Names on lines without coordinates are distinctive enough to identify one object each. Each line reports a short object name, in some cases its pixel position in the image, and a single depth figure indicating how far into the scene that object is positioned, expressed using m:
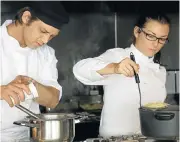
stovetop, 1.39
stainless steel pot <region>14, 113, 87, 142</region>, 1.29
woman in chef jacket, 1.74
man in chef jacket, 1.54
